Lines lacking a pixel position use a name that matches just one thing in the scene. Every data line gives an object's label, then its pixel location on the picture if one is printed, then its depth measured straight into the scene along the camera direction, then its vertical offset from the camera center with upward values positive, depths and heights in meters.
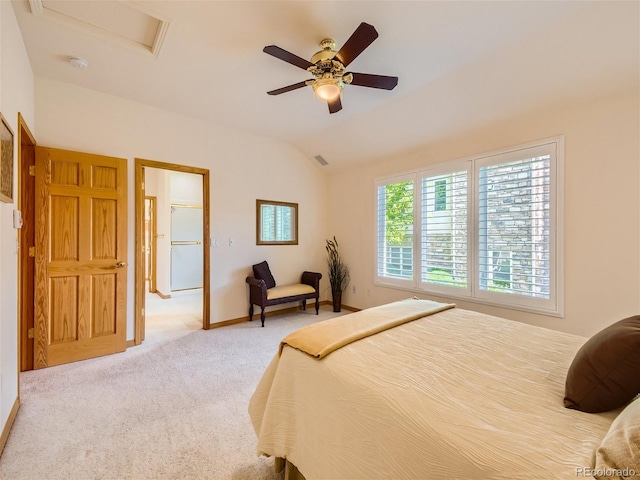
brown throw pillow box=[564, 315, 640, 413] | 0.94 -0.47
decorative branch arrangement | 4.98 -0.60
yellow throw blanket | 1.48 -0.55
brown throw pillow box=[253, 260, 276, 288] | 4.39 -0.53
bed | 0.82 -0.59
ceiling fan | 2.03 +1.35
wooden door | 2.78 -0.18
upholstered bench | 4.11 -0.79
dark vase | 4.96 -1.06
